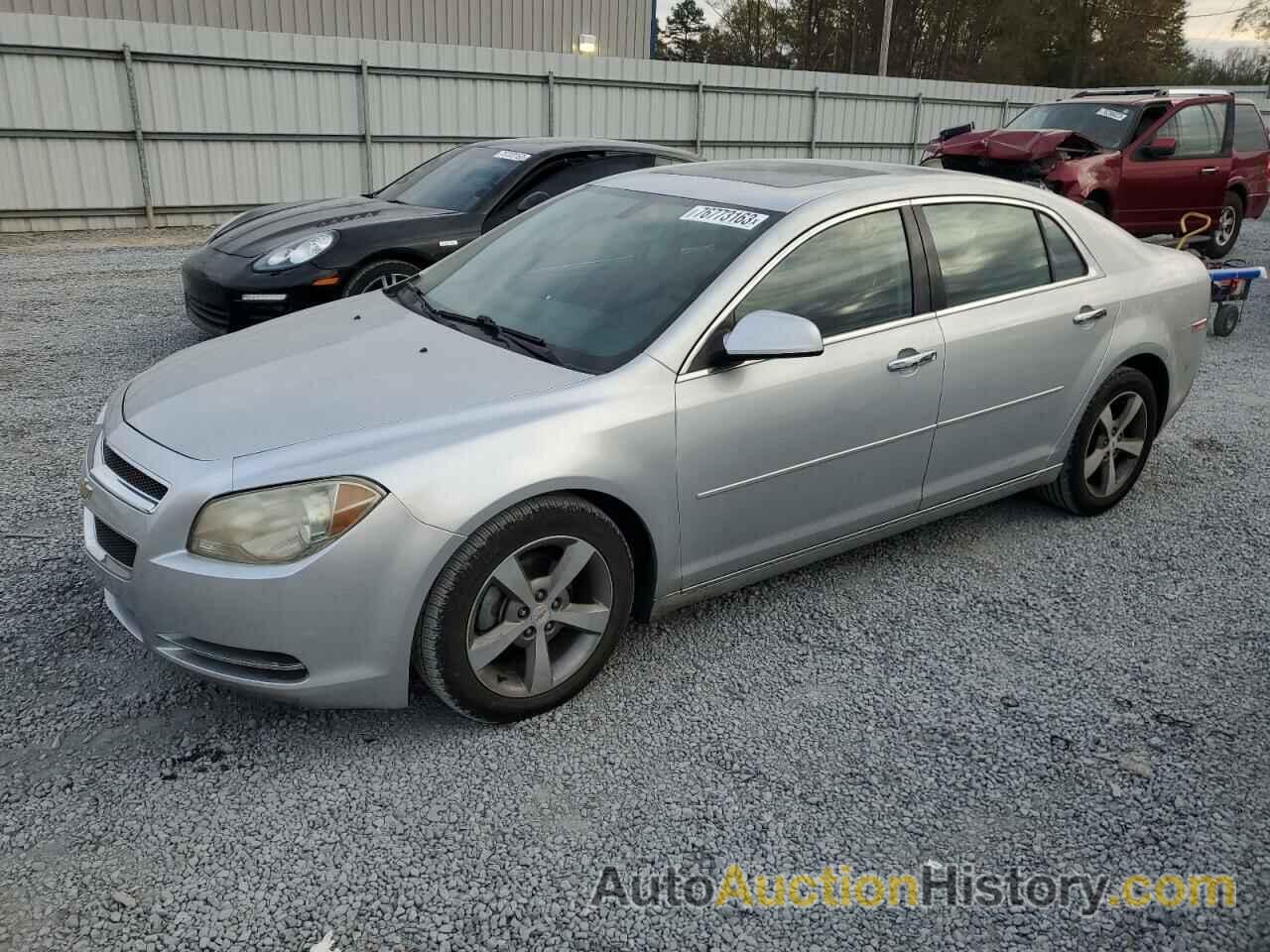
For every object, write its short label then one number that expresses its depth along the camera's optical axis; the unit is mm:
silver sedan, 2646
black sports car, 6293
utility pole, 29488
